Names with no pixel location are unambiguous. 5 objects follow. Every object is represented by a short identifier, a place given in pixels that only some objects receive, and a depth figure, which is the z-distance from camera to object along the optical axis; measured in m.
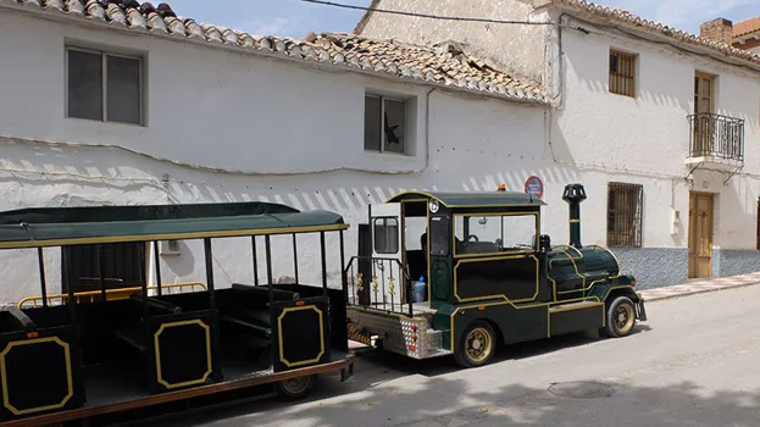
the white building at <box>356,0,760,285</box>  13.50
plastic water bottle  8.41
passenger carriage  5.22
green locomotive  7.80
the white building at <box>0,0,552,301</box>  7.94
